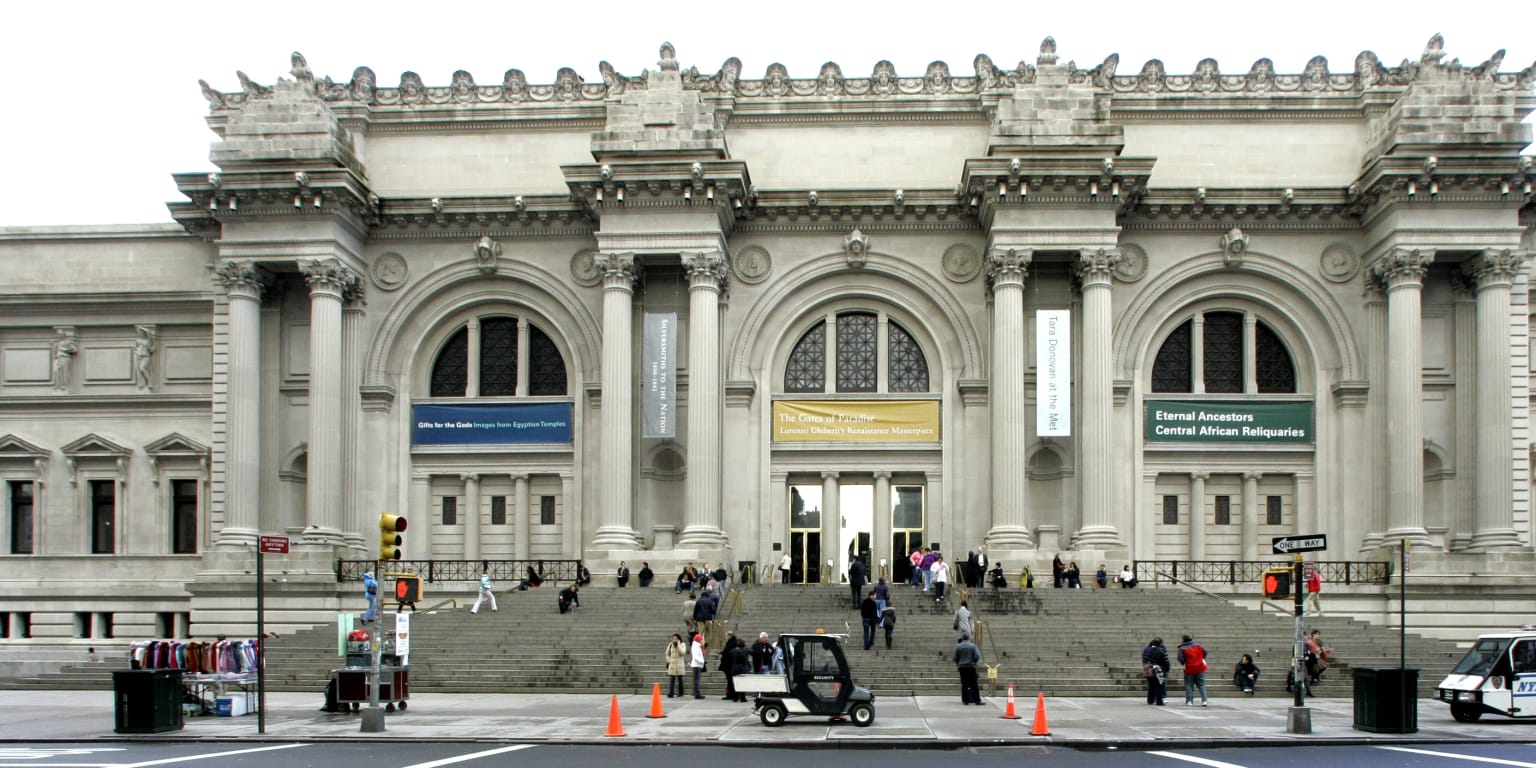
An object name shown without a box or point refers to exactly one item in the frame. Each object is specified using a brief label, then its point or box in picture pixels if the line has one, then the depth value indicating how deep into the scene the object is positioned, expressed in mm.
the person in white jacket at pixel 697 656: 31672
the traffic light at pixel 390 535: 24328
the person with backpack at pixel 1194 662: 30328
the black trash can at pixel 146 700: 26094
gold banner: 47312
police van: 28156
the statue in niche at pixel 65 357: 49125
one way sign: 25875
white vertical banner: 44625
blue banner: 47688
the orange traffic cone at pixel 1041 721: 24781
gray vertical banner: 45312
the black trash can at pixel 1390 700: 25406
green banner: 46500
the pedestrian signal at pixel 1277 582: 25906
